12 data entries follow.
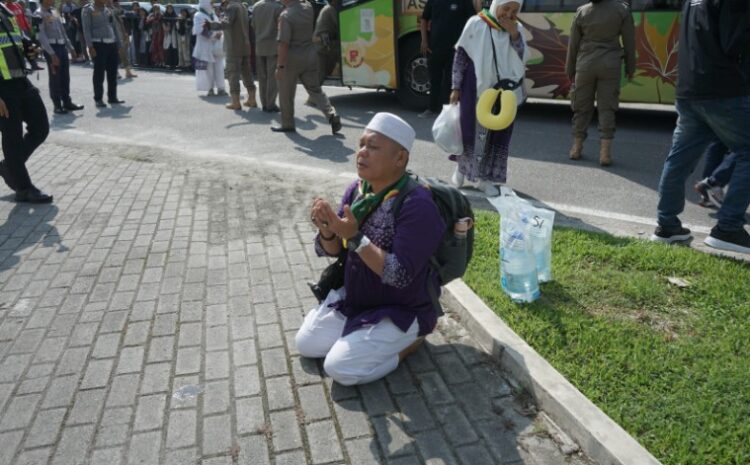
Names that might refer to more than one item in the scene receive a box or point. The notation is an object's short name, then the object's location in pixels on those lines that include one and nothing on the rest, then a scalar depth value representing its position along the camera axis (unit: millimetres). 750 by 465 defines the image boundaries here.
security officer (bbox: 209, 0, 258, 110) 10500
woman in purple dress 5352
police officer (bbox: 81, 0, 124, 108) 10609
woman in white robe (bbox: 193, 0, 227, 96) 11984
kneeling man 2766
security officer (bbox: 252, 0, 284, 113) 9562
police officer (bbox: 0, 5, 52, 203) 5328
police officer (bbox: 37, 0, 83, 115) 10133
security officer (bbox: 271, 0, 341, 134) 8117
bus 8227
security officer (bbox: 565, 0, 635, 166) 6270
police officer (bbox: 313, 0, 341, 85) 10789
